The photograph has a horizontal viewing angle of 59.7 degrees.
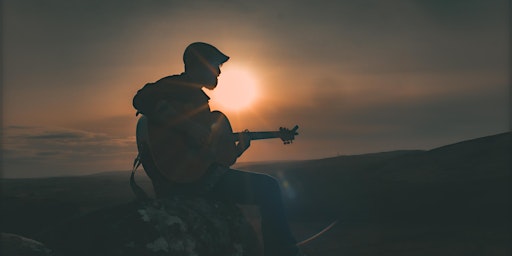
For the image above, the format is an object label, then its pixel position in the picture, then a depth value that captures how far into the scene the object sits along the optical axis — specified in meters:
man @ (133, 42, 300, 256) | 4.70
